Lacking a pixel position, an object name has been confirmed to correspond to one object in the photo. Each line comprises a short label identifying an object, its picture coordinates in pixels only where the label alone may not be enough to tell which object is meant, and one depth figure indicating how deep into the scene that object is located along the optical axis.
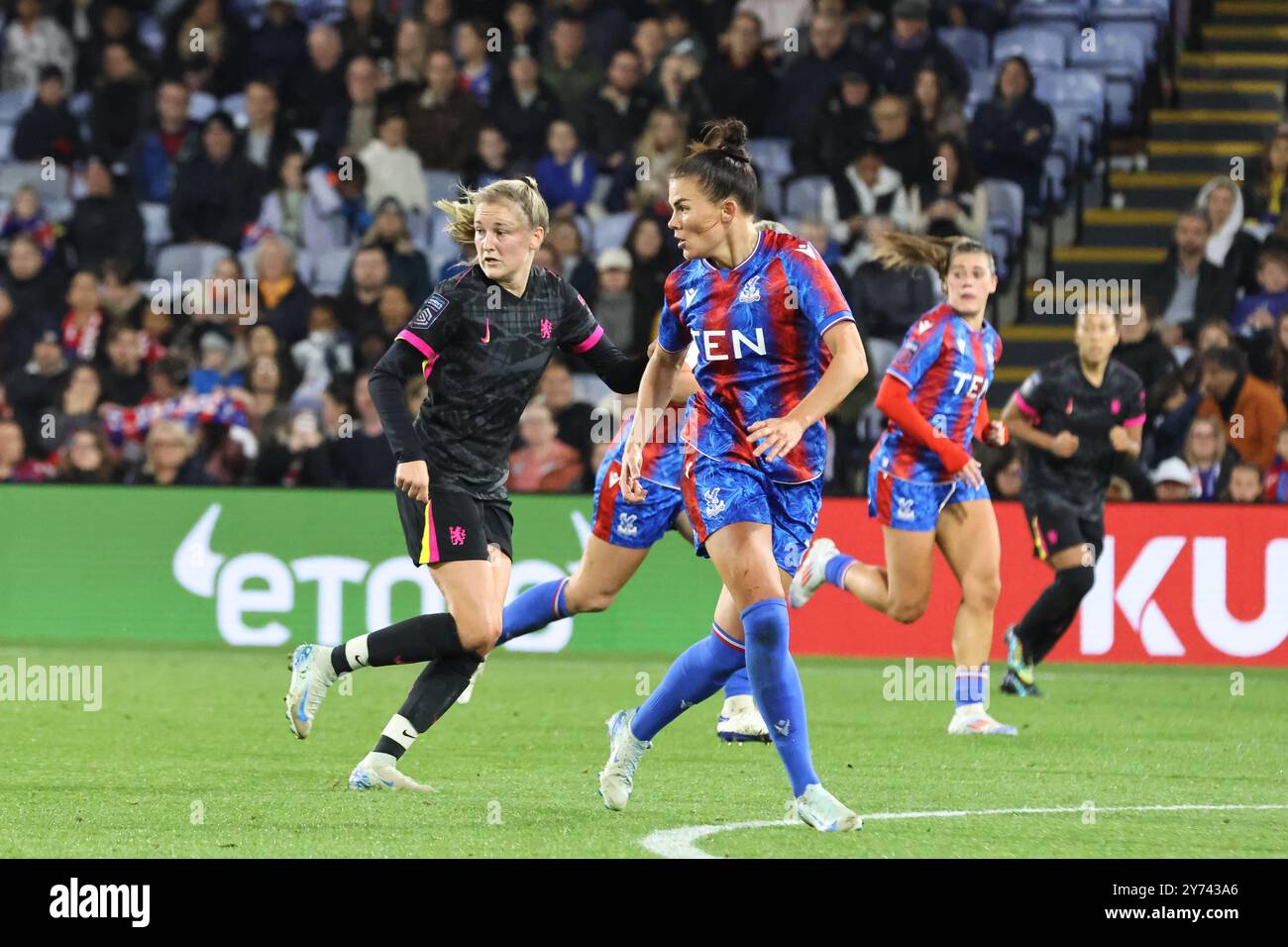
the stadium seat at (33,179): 18.95
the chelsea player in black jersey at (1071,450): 12.07
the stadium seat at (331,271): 17.53
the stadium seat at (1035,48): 18.12
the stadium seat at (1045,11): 18.53
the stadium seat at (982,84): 17.80
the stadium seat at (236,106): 19.27
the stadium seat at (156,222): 18.28
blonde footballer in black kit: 7.62
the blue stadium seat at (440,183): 17.92
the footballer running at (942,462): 9.97
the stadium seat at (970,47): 18.08
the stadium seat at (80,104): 19.61
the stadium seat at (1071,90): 18.05
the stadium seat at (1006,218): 16.92
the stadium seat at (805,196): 16.88
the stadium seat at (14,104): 19.95
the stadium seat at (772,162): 17.23
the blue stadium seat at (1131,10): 18.70
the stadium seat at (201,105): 19.33
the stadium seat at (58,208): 18.92
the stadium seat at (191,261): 17.78
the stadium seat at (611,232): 17.12
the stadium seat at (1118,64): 18.45
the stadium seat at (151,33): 20.31
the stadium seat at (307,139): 18.74
